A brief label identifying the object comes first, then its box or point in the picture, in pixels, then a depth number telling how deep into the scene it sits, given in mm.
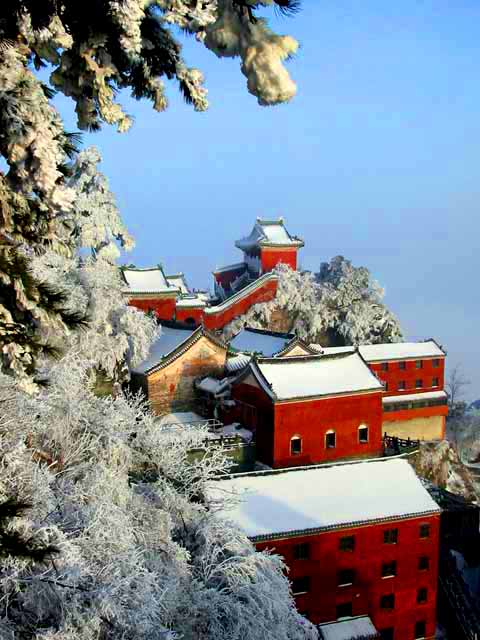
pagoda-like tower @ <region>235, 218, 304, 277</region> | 50719
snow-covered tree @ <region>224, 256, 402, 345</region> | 44375
